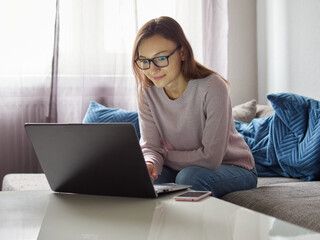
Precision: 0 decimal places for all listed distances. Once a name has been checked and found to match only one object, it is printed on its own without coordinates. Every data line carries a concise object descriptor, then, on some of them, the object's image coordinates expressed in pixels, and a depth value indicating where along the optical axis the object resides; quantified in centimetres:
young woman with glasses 160
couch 130
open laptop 106
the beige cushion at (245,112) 256
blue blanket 195
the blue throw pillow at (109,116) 248
